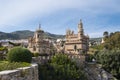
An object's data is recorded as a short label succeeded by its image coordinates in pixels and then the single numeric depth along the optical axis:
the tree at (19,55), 8.10
